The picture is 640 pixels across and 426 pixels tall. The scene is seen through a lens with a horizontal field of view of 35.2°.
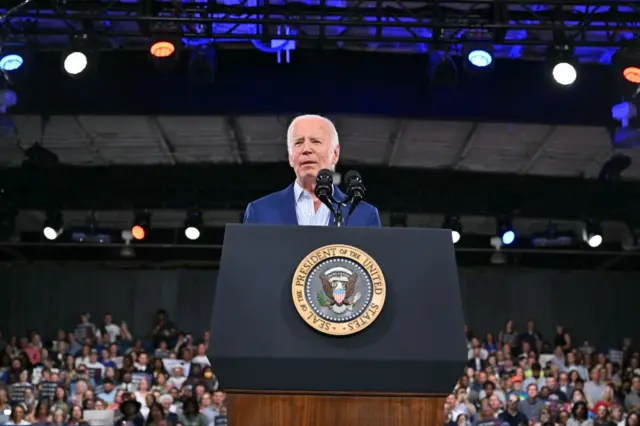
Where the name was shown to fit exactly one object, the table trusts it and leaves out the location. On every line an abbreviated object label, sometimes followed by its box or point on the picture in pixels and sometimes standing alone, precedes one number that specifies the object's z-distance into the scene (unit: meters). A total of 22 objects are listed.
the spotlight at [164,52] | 12.30
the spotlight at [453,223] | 18.77
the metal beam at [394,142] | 16.16
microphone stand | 3.27
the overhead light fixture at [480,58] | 12.56
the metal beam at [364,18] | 11.67
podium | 2.82
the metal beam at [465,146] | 16.33
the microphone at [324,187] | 3.30
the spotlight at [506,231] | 19.09
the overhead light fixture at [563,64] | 12.48
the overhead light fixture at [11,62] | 13.20
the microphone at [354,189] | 3.31
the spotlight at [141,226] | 19.75
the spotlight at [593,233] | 19.09
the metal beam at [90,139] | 16.39
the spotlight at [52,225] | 18.98
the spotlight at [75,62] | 12.19
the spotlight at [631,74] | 12.48
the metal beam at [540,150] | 16.31
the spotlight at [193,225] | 19.45
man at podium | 3.83
